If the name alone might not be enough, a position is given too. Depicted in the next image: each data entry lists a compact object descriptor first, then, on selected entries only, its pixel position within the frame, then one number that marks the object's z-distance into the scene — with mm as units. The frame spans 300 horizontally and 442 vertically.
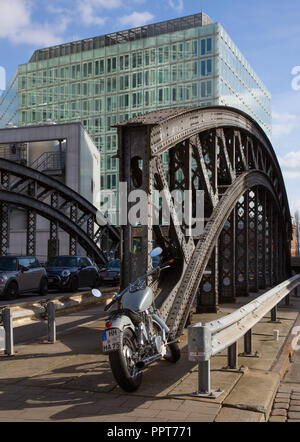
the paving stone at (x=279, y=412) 5648
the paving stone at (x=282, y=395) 6422
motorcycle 5766
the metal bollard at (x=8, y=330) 8359
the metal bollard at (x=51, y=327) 9352
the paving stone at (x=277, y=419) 5430
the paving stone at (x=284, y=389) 6762
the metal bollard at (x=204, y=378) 5691
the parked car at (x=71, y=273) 23156
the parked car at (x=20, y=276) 18625
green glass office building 66062
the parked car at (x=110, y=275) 27875
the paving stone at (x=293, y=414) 5570
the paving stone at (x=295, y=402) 6105
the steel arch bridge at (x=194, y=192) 9164
